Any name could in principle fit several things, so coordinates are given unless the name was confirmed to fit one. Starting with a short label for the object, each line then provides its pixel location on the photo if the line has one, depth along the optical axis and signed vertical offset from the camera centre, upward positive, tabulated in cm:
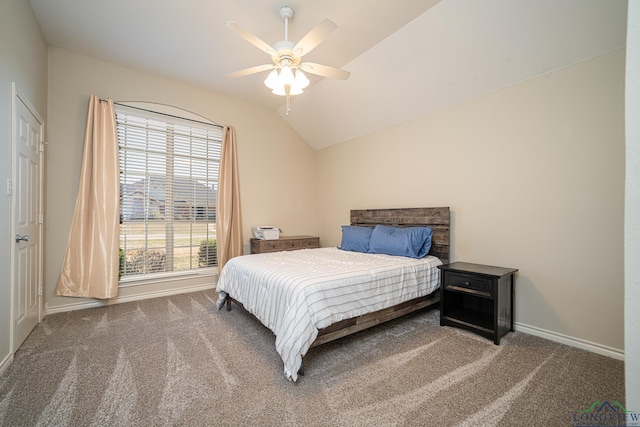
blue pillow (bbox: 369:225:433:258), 316 -37
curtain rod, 348 +143
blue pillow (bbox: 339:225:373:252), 370 -39
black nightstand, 240 -90
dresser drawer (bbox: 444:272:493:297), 244 -71
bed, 190 -68
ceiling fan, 204 +135
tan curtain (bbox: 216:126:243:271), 417 +12
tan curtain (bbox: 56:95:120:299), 317 -8
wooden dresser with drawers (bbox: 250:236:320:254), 425 -55
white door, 216 -6
